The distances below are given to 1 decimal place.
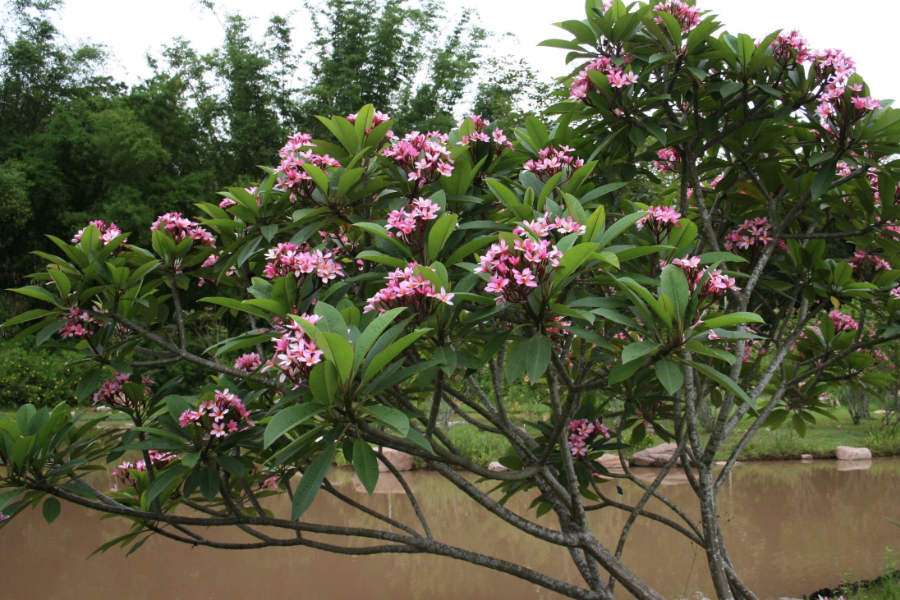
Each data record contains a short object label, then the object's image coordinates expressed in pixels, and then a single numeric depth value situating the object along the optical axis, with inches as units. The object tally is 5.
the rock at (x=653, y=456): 242.8
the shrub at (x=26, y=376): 326.0
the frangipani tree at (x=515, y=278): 43.0
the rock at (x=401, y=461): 243.9
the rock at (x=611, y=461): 234.7
